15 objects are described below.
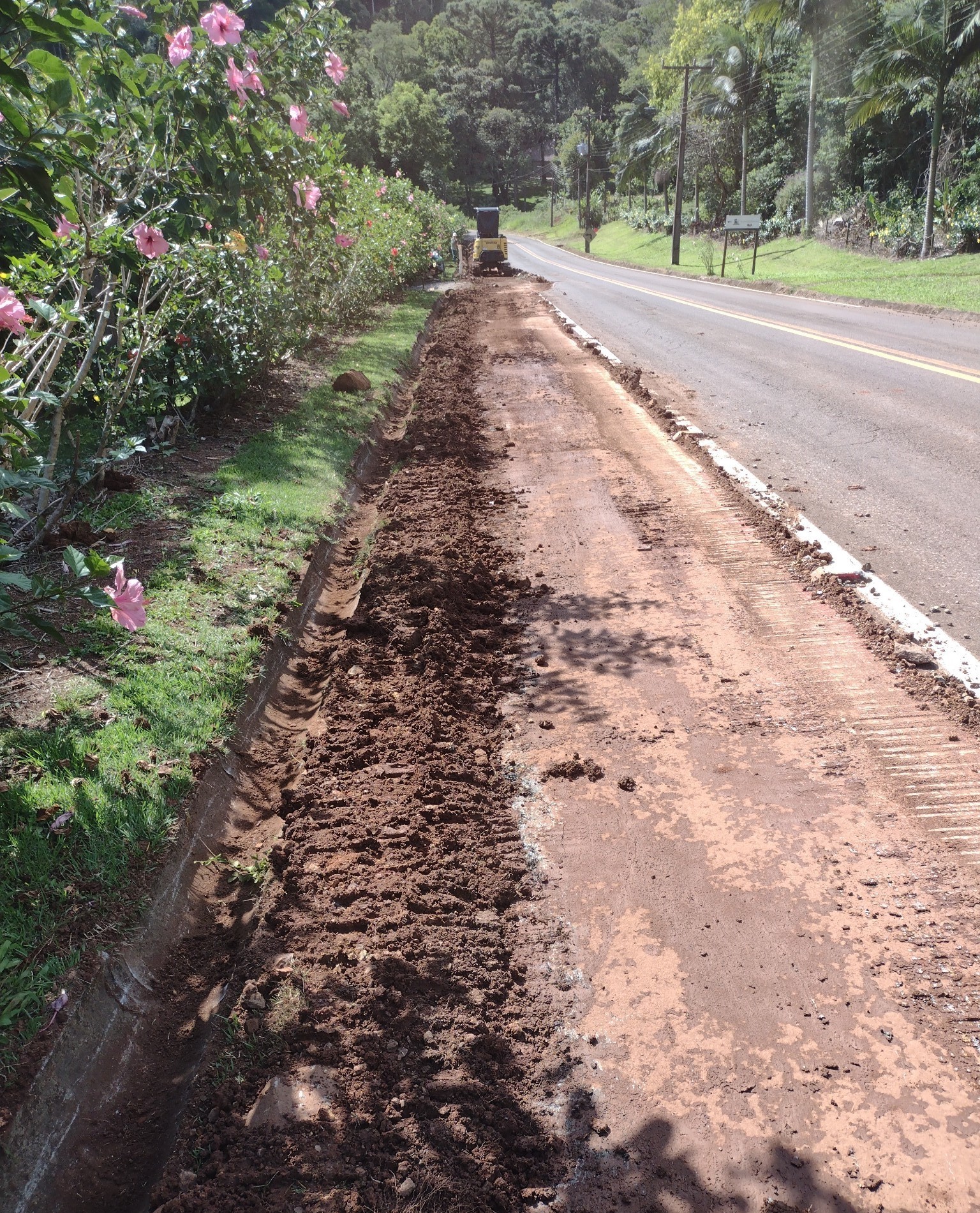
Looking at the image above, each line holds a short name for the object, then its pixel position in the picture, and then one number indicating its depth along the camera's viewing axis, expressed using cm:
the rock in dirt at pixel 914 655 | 434
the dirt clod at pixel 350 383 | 1075
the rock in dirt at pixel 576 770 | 375
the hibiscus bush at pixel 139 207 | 281
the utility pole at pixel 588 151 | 6027
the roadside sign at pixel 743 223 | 2977
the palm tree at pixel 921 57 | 2442
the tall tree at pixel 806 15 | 3316
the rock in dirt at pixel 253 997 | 279
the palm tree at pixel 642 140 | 5325
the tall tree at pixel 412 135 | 6456
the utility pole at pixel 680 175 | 4034
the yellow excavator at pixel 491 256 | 3659
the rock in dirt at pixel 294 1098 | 242
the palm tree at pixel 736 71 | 4188
